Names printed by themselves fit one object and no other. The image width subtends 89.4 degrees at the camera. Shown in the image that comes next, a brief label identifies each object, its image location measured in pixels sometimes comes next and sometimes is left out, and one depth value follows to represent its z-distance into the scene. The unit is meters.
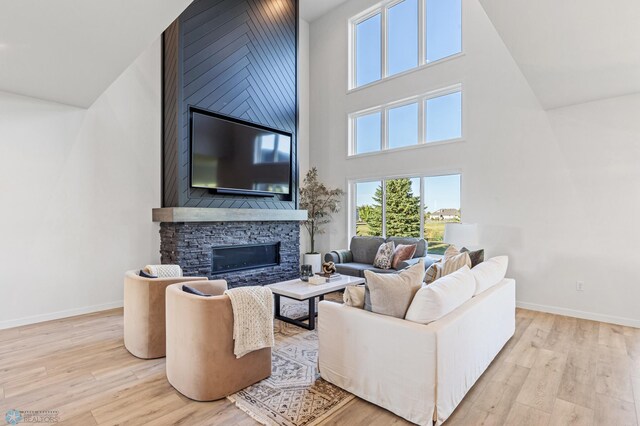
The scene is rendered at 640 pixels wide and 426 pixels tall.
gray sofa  5.14
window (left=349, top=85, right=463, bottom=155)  5.30
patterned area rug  2.01
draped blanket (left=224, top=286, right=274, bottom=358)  2.23
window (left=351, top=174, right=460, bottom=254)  5.35
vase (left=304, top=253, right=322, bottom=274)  6.69
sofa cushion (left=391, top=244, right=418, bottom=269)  5.05
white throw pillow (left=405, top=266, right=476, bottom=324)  1.98
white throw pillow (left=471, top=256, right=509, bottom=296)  2.61
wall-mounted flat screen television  4.84
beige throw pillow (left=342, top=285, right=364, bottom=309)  2.27
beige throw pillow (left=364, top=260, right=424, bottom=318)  2.08
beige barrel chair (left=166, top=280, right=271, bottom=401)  2.16
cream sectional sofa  1.86
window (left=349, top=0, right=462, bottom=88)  5.38
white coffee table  3.35
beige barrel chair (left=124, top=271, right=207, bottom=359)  2.83
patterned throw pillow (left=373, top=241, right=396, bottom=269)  5.12
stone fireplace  4.64
